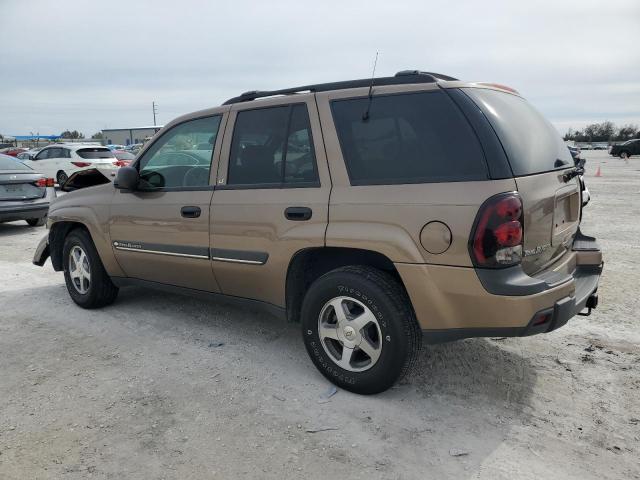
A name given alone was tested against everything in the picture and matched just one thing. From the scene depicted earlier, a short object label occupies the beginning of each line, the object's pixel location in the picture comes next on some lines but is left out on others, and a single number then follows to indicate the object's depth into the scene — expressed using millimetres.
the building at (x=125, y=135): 66562
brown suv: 2684
